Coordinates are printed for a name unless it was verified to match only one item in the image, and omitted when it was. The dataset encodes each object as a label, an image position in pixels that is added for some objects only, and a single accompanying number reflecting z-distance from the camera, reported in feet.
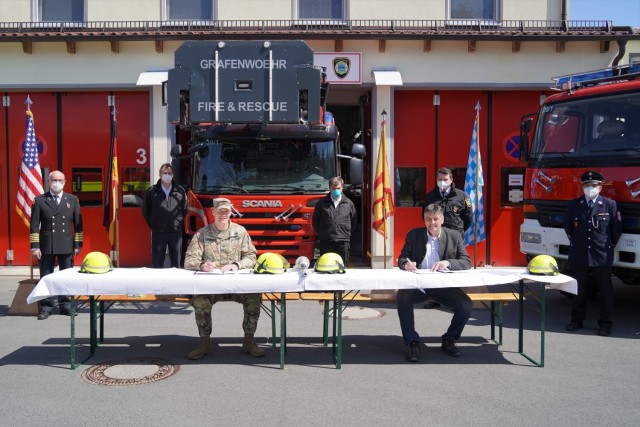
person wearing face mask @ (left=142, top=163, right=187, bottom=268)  28.63
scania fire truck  27.37
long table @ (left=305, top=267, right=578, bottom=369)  18.85
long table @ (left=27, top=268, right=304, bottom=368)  18.67
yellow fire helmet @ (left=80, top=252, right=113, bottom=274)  19.48
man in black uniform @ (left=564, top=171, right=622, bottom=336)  24.29
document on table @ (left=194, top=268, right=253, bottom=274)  19.75
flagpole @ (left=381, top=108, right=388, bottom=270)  33.91
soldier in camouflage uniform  20.65
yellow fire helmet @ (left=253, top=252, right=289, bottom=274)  19.31
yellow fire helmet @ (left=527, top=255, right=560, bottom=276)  19.72
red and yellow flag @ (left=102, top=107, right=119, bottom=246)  34.60
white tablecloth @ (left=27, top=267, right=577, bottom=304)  18.69
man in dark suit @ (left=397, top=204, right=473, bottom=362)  20.80
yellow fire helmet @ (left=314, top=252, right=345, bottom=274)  19.35
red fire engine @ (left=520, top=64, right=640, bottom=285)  24.82
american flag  31.78
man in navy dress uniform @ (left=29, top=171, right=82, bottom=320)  27.07
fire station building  39.88
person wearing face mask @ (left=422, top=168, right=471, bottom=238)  27.20
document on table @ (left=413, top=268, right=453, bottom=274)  19.97
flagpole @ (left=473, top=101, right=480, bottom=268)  34.17
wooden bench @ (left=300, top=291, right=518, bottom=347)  21.48
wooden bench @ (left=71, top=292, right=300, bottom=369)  20.88
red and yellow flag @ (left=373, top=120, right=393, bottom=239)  33.99
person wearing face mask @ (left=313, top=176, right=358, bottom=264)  27.55
